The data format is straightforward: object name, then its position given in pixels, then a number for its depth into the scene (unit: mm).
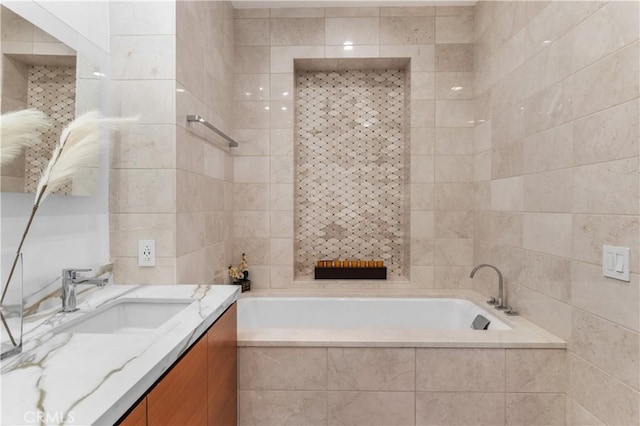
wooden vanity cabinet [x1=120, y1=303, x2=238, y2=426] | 830
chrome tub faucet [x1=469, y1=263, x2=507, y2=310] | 2188
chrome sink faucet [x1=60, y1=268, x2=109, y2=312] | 1229
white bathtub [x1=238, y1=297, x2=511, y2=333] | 2537
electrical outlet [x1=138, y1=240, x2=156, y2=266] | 1681
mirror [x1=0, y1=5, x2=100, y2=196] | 1115
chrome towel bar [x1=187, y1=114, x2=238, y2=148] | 1812
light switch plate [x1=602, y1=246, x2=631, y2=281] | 1288
